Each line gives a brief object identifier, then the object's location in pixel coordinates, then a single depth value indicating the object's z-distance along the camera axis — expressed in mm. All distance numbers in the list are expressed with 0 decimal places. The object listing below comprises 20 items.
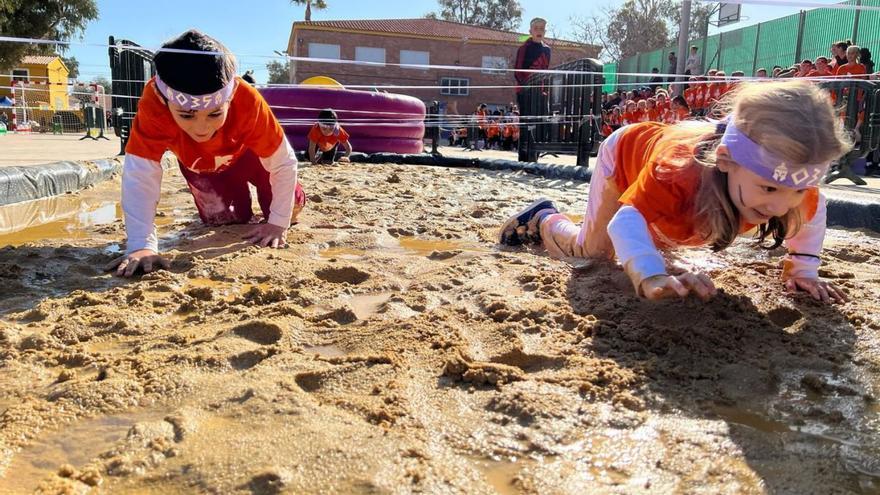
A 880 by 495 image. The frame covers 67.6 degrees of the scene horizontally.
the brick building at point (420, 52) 32844
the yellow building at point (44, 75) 27391
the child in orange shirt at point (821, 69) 8680
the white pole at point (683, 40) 11628
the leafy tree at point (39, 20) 22234
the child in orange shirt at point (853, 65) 8336
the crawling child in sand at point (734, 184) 1885
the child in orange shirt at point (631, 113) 11664
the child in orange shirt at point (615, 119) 12847
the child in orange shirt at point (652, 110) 10733
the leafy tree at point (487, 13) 47156
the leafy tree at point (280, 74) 42812
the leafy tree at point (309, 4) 39969
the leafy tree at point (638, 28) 33625
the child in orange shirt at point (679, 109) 9711
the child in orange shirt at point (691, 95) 10156
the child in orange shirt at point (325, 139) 9281
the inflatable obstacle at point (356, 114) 11234
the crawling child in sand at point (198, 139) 2766
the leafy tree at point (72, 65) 45812
